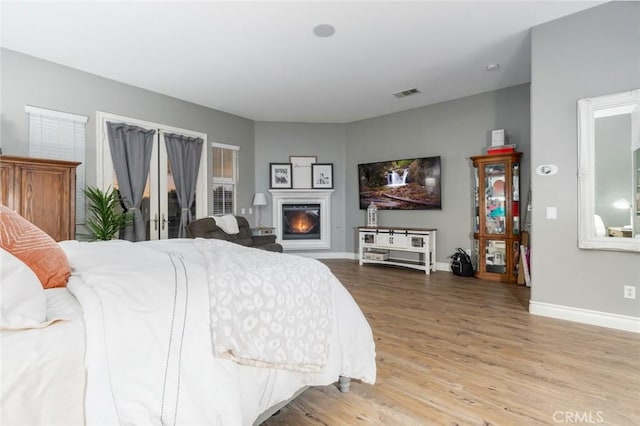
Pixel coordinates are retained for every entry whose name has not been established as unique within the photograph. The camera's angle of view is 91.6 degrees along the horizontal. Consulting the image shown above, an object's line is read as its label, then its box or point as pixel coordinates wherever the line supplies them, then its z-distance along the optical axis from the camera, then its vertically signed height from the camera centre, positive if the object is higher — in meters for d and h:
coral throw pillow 1.12 -0.13
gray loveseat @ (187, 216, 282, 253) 4.59 -0.31
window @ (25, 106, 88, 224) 3.64 +0.94
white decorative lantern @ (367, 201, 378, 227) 6.06 -0.02
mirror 2.75 +0.38
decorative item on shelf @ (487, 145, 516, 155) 4.54 +0.96
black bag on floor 4.89 -0.80
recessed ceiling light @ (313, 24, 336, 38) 3.07 +1.85
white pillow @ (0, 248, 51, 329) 0.82 -0.23
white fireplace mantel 6.52 +0.12
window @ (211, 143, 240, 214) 5.74 +0.69
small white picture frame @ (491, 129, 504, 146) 4.68 +1.16
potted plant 3.79 -0.02
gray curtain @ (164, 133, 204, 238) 4.97 +0.77
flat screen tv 5.50 +0.57
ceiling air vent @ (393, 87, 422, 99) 4.83 +1.93
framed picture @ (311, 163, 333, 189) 6.64 +0.83
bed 0.83 -0.42
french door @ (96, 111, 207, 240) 4.22 +0.49
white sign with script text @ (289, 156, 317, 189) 6.59 +0.93
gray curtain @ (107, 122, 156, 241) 4.32 +0.72
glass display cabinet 4.54 -0.03
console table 5.25 -0.58
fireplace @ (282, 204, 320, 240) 6.60 -0.16
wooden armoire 2.92 +0.22
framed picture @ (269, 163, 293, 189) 6.50 +0.81
